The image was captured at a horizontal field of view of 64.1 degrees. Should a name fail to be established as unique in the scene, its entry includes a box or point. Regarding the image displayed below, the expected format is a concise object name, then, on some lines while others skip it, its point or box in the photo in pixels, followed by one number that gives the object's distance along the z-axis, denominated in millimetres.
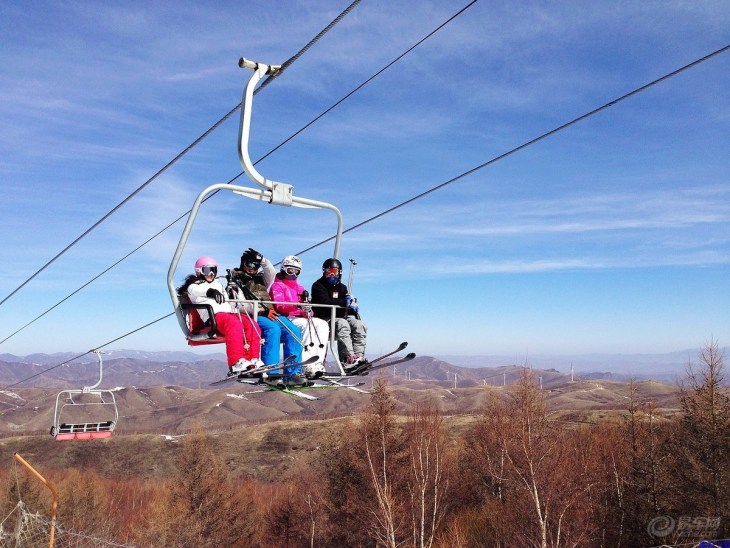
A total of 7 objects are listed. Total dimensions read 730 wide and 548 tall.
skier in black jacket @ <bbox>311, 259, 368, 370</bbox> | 9742
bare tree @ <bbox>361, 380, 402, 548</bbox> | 44031
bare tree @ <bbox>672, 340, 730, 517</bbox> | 36531
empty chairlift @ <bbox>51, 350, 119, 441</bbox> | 12965
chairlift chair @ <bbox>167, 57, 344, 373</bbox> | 7094
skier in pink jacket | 9609
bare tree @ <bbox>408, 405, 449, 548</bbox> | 42594
